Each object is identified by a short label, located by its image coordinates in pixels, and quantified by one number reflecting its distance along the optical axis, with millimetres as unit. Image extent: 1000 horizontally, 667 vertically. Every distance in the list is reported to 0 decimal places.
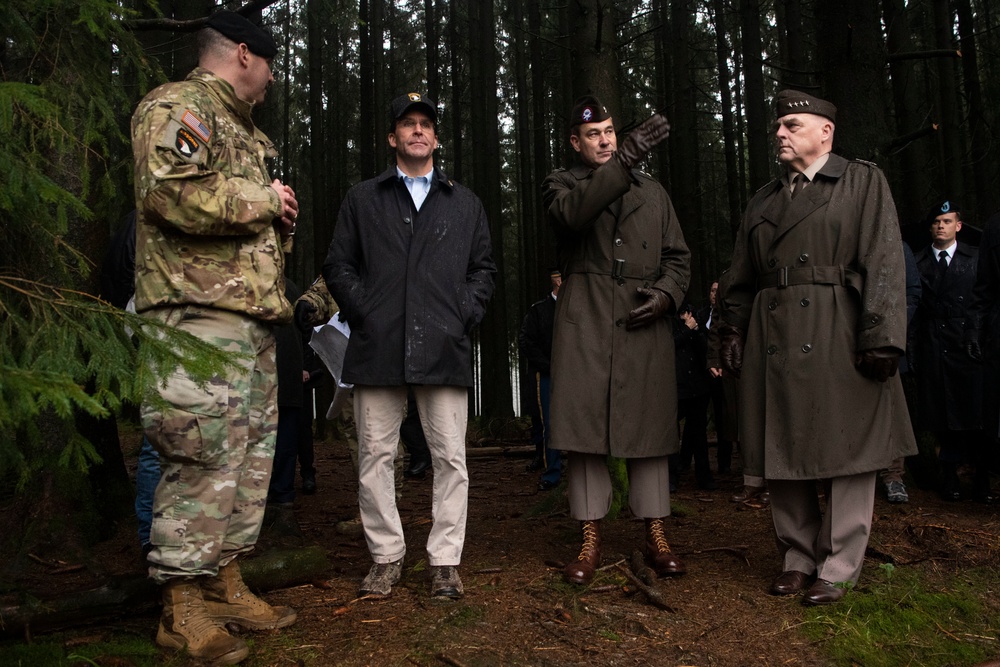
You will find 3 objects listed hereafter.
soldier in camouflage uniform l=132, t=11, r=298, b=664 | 3582
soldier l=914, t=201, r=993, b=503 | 7105
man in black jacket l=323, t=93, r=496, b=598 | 4496
